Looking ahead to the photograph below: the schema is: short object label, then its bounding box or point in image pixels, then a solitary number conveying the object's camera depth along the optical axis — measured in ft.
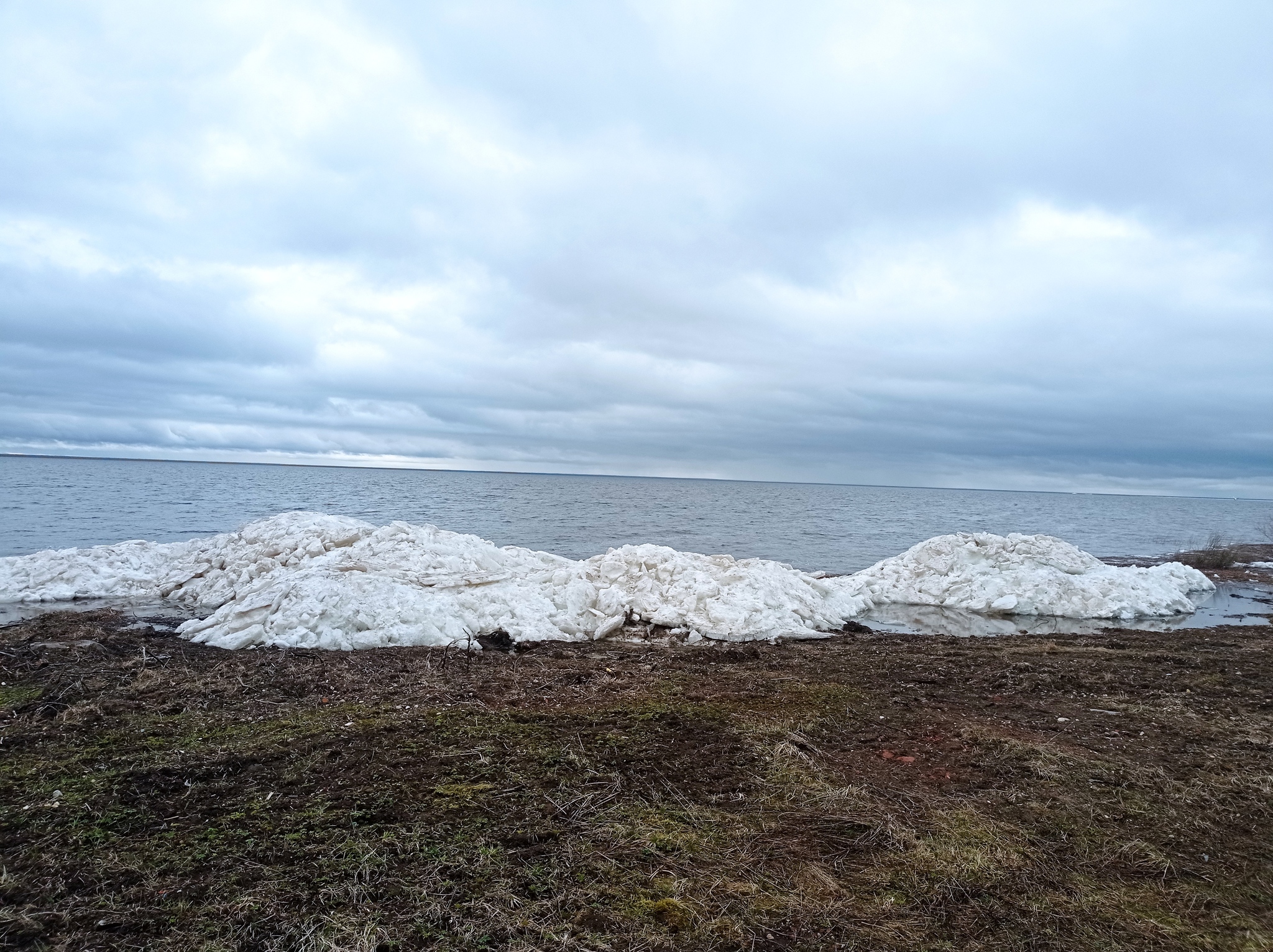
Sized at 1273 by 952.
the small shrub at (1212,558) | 93.76
